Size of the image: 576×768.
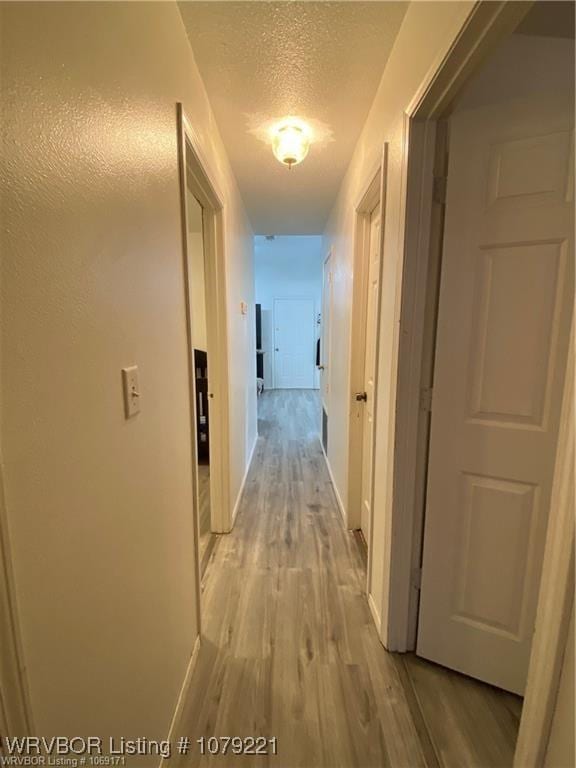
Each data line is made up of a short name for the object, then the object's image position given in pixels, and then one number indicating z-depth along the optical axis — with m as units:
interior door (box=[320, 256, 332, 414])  3.31
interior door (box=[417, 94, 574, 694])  1.05
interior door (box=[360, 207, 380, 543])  1.97
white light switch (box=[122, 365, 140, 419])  0.82
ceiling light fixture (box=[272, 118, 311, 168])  1.78
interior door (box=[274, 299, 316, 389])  7.45
